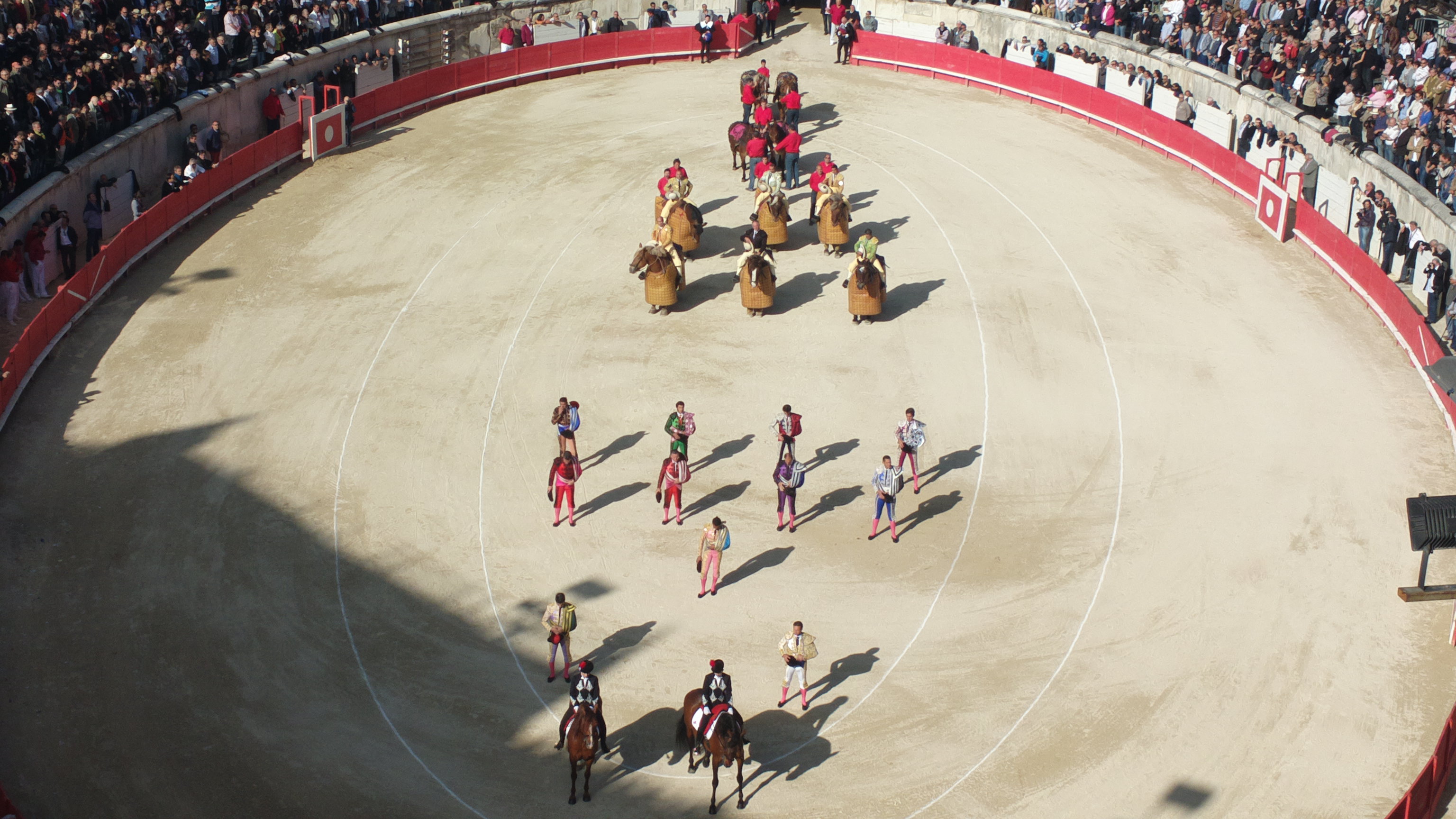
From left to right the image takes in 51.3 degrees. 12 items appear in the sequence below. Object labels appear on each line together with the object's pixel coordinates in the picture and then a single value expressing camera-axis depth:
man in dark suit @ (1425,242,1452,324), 31.61
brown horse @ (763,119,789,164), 38.59
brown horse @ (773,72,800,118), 41.28
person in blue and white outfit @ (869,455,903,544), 24.83
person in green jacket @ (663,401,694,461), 25.92
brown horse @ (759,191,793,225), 35.16
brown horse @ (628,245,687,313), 32.25
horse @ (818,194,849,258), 35.16
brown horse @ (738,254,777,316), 32.25
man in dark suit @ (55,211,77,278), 32.34
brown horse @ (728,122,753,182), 39.56
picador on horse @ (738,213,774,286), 32.28
